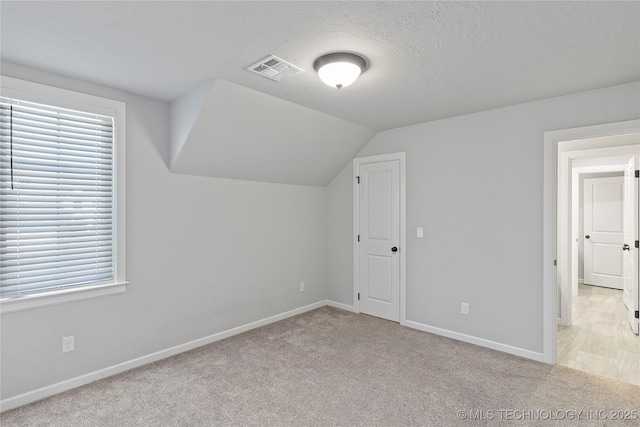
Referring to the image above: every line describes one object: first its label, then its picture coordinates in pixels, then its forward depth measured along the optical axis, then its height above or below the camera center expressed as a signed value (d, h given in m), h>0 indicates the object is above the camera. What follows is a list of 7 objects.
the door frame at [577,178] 5.04 +0.65
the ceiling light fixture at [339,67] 2.25 +1.03
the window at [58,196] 2.39 +0.15
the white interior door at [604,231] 5.86 -0.32
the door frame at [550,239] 3.07 -0.24
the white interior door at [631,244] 3.73 -0.38
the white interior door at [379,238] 4.23 -0.32
